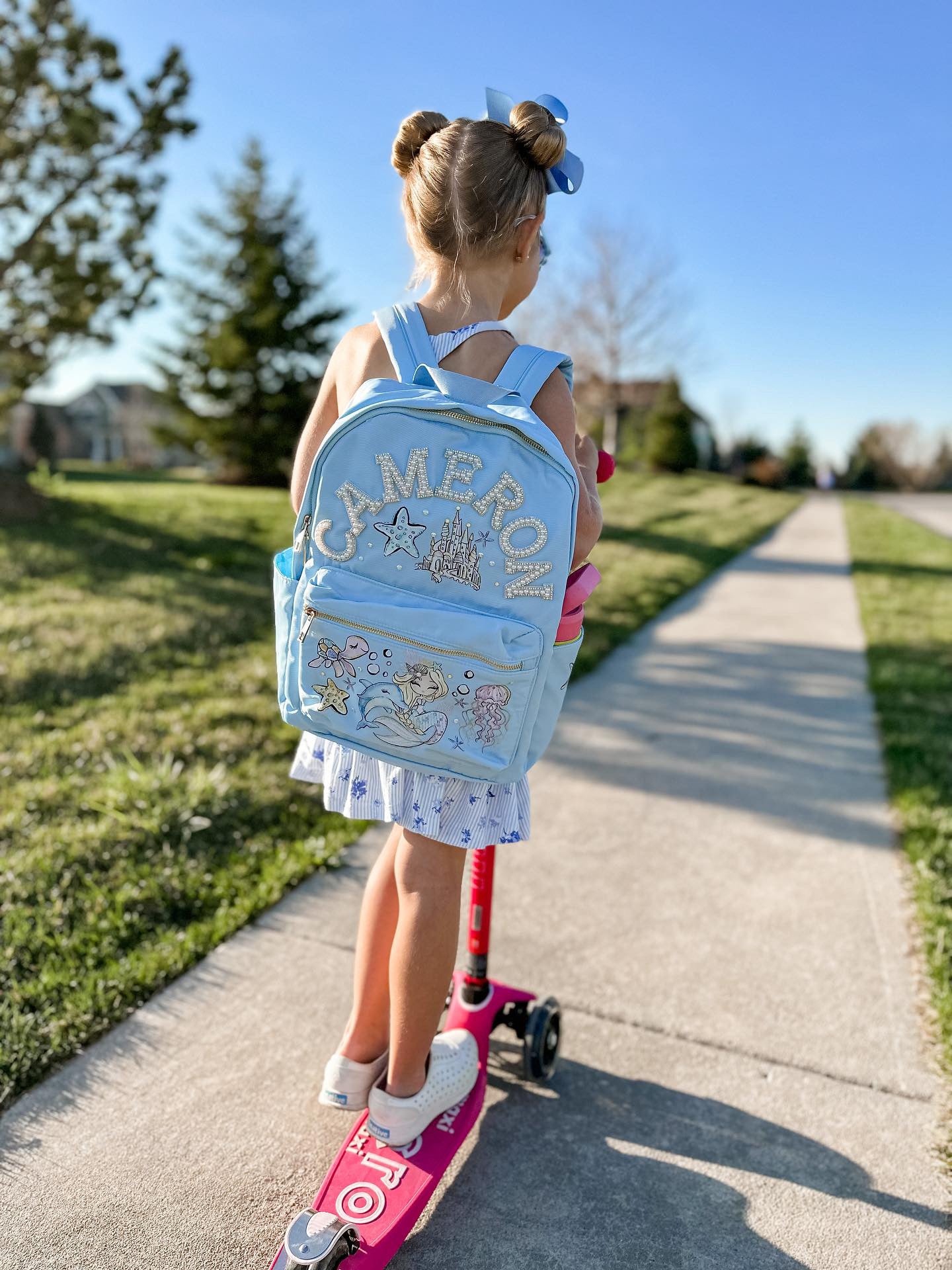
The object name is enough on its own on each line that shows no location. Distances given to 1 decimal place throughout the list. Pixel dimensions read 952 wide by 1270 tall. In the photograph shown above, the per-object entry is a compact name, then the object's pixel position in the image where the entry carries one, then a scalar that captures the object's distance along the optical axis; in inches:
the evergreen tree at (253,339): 904.3
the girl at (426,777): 67.4
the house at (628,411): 1105.4
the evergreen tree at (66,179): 358.6
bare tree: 983.6
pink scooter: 65.0
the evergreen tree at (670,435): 1507.1
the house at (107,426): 1907.0
